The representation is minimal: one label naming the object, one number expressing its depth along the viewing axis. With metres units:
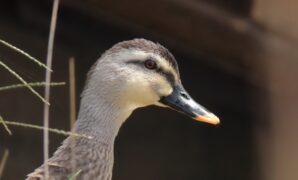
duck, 8.01
